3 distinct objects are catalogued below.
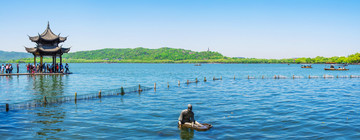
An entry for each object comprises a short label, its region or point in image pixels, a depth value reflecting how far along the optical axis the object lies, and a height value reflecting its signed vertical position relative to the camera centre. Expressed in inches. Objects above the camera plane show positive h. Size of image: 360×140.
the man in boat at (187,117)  700.7 -132.9
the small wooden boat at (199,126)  695.1 -154.4
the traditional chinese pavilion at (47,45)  2416.3 +156.4
